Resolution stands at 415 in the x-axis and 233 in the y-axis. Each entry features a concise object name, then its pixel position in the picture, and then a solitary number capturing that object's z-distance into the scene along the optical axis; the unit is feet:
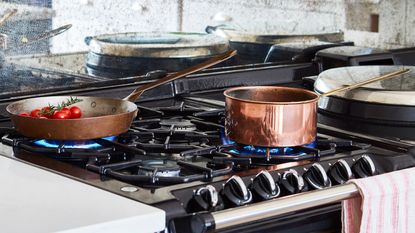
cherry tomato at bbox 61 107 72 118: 6.17
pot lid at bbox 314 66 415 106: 7.15
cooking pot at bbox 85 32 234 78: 7.57
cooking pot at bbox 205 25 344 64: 8.35
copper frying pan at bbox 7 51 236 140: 5.93
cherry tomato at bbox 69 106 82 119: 6.20
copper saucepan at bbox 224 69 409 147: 6.02
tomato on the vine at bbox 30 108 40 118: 6.22
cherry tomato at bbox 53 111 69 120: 6.10
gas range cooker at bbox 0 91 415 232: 5.35
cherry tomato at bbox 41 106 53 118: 6.16
